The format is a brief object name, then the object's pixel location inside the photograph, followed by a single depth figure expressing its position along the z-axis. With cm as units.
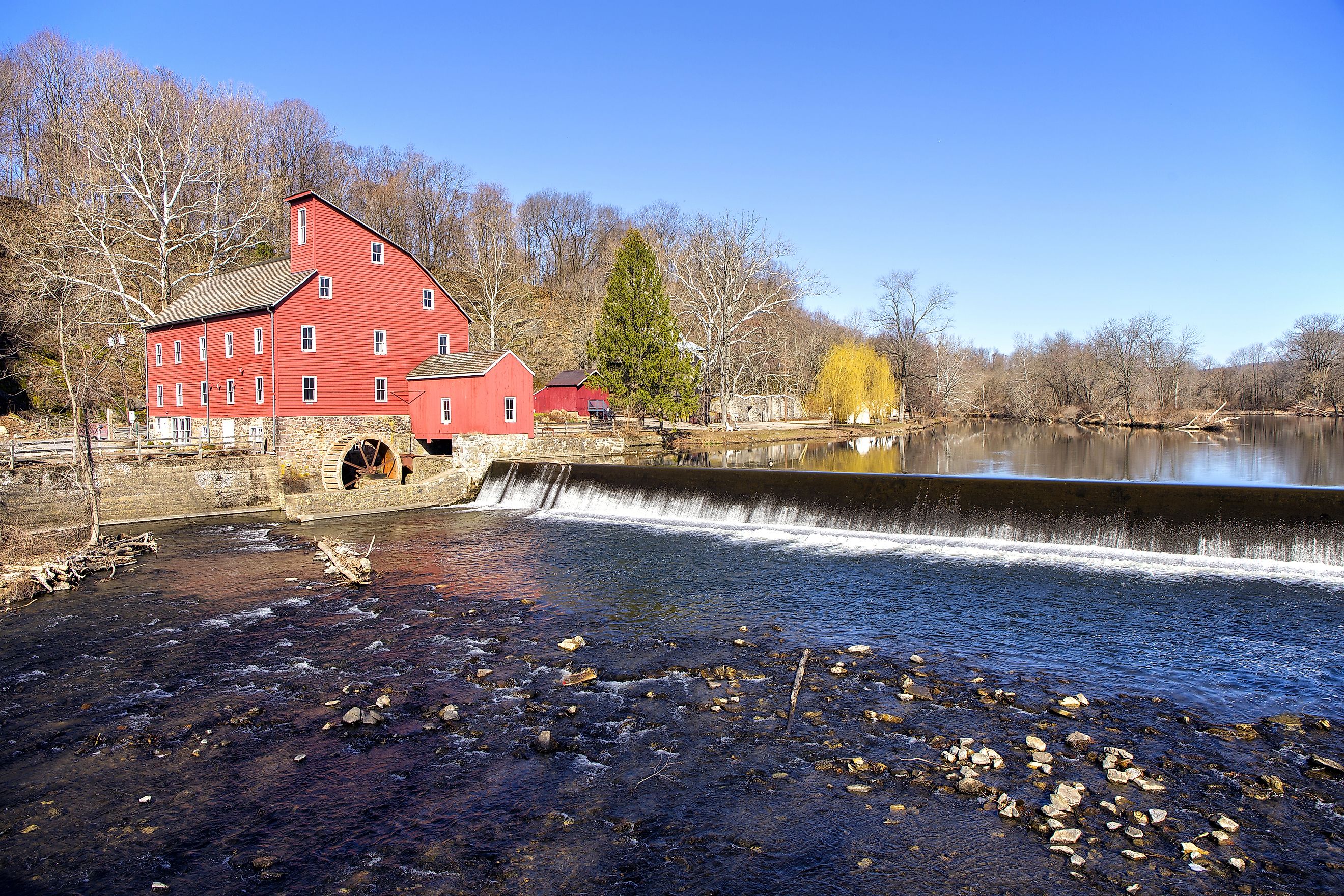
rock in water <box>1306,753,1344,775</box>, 759
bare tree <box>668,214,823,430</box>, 5019
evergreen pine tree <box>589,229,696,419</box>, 4419
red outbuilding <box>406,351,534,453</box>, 2992
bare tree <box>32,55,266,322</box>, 3556
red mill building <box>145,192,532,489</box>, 2931
